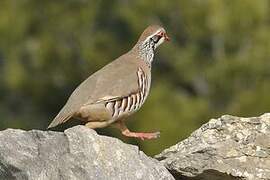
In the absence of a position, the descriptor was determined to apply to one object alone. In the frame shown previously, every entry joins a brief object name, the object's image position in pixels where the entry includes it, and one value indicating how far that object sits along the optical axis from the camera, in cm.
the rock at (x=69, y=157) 1191
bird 1452
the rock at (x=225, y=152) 1329
